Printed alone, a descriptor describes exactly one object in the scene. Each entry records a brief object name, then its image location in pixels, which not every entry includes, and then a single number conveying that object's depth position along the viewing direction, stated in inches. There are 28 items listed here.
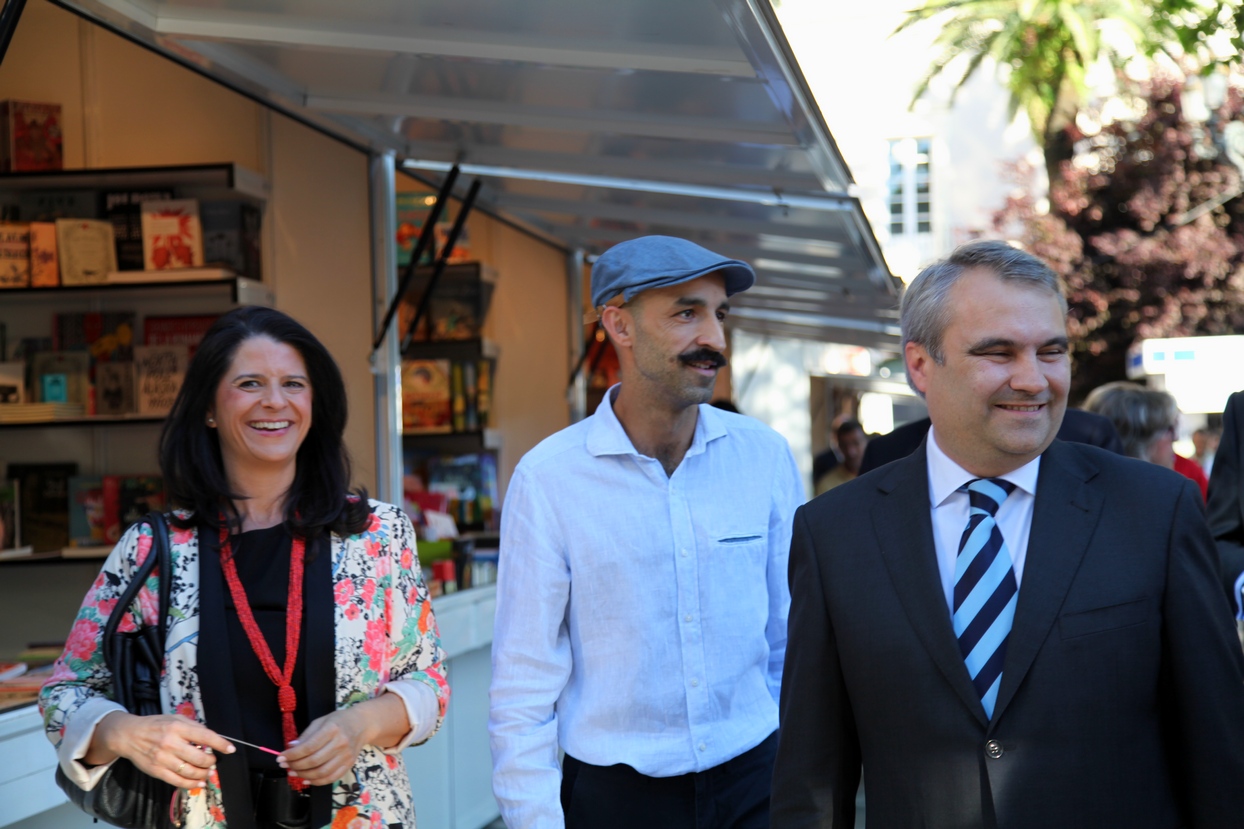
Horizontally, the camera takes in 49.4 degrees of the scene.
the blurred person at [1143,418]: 235.1
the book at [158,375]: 240.4
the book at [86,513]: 242.8
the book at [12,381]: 240.1
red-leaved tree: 860.0
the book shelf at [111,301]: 235.3
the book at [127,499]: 243.6
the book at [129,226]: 235.5
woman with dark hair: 103.1
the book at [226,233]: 233.9
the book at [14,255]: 236.2
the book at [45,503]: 243.6
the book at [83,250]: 233.5
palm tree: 705.6
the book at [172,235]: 233.1
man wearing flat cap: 117.7
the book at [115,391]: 243.0
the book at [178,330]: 242.1
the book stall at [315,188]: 174.7
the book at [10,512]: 243.4
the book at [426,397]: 332.2
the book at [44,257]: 235.1
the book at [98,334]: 243.9
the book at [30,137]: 238.5
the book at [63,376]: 242.2
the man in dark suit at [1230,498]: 157.2
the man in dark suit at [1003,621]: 84.7
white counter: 236.8
